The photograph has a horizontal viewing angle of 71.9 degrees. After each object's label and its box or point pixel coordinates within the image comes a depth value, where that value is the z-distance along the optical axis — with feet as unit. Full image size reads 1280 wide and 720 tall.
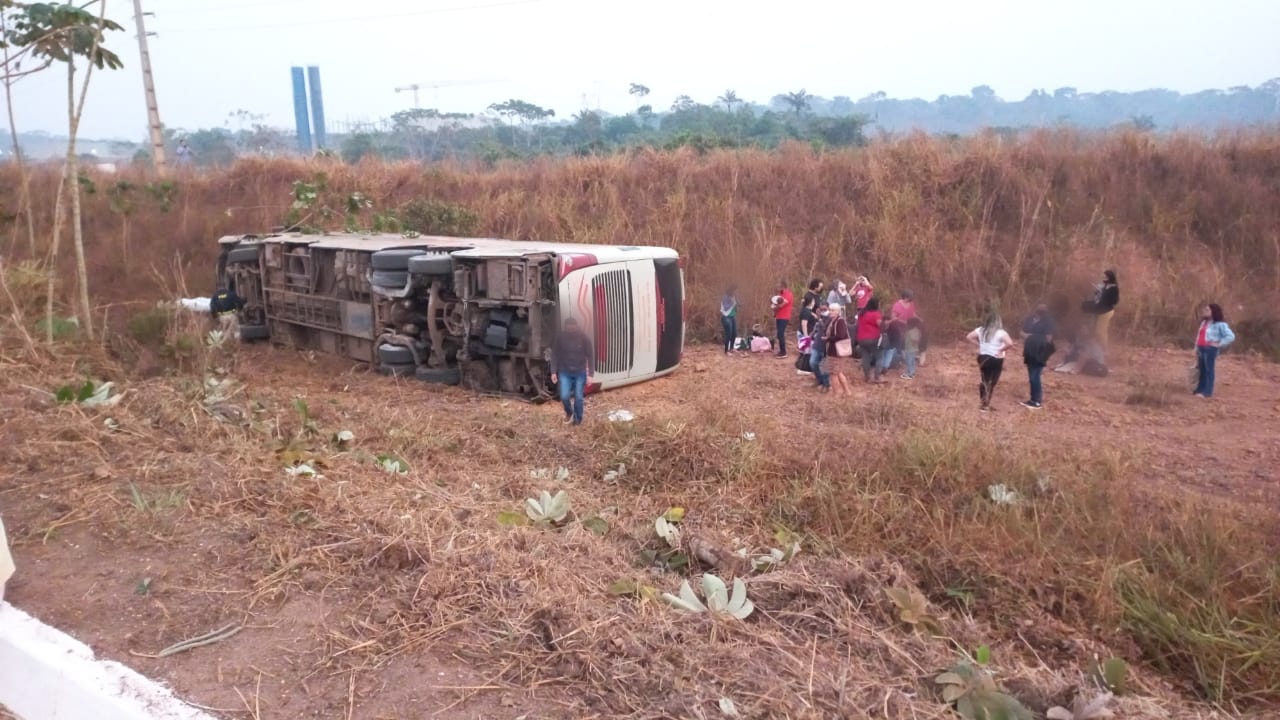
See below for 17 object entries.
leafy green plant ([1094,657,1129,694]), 11.05
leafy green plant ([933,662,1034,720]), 9.61
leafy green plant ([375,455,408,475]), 18.04
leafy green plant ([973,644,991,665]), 11.03
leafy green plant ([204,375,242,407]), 21.08
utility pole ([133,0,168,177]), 70.28
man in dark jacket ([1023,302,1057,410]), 31.17
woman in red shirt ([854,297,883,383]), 35.19
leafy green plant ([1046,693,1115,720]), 9.48
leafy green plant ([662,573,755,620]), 11.76
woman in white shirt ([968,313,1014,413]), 30.78
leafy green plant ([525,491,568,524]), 15.78
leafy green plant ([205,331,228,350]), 29.45
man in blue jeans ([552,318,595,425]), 27.68
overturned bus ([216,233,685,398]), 29.50
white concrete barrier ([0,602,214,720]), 9.97
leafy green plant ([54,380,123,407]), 19.61
